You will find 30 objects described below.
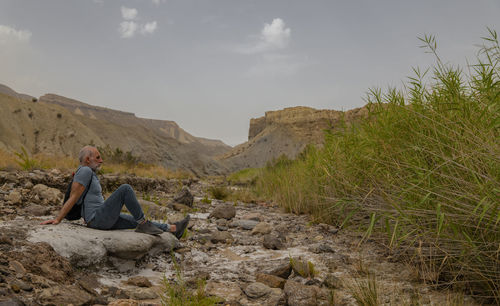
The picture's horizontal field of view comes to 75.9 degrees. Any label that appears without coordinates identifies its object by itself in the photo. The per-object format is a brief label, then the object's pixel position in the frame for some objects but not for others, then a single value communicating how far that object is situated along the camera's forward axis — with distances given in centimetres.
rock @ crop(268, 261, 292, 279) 334
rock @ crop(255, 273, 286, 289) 311
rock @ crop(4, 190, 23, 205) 522
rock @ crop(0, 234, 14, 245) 282
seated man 368
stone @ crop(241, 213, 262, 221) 657
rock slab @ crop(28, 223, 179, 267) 310
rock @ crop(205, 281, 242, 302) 289
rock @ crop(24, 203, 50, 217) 482
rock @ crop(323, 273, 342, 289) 303
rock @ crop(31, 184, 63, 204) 596
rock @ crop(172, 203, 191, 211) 711
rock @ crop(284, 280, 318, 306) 257
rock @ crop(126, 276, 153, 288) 309
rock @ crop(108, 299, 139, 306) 241
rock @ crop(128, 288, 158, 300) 274
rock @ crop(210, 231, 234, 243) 489
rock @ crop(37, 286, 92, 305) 223
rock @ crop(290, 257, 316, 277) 329
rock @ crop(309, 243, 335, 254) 427
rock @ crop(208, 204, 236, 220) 658
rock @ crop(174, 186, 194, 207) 748
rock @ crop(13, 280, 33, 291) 231
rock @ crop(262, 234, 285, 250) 458
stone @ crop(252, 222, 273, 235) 547
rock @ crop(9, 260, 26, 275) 251
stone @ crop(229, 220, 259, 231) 591
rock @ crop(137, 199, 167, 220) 581
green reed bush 237
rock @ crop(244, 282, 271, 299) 288
